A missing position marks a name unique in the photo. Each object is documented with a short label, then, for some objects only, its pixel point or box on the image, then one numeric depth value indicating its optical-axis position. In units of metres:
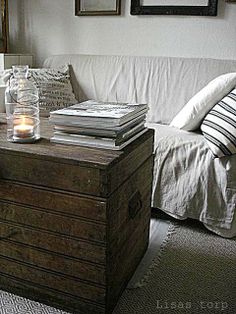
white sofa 1.68
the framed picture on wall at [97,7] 2.51
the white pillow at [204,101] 1.79
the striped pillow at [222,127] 1.59
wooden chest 1.03
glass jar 1.18
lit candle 1.17
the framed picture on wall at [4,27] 2.57
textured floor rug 1.26
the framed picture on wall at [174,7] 2.28
